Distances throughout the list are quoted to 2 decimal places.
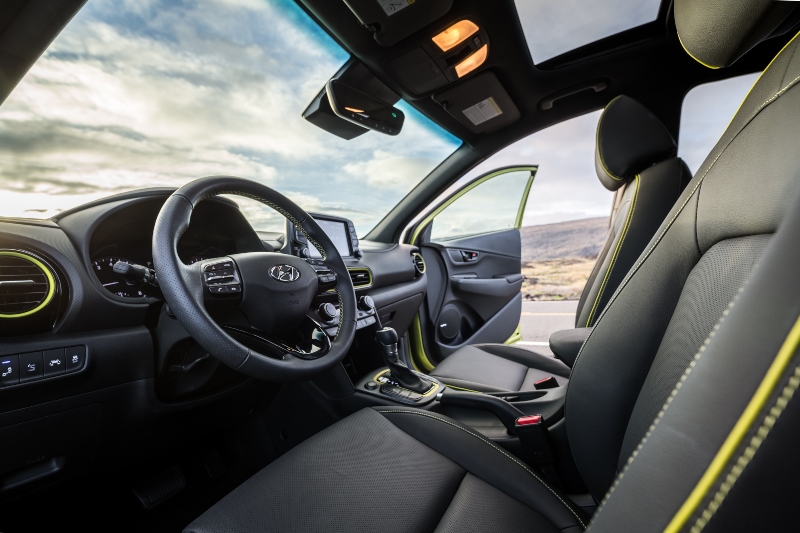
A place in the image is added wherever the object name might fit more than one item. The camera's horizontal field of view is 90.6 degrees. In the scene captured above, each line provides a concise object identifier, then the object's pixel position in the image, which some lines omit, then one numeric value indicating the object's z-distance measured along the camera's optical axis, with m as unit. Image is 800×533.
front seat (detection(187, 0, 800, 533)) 0.24
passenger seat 1.34
